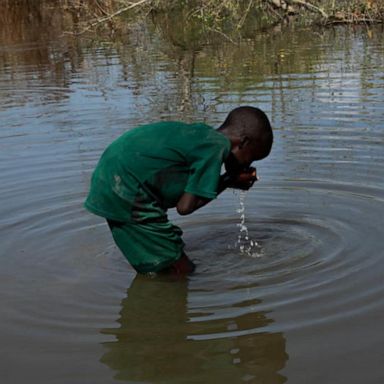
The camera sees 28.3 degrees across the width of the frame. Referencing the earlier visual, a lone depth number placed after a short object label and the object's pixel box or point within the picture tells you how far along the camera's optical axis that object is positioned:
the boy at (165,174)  4.21
